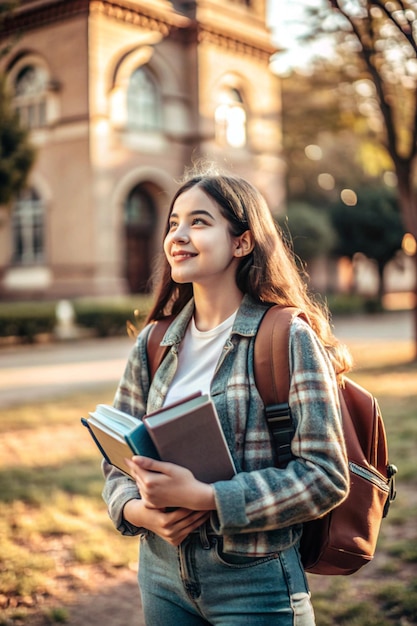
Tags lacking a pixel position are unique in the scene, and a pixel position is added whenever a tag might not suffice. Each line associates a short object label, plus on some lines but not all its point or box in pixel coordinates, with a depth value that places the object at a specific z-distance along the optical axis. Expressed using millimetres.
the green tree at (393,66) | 5020
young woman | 1827
